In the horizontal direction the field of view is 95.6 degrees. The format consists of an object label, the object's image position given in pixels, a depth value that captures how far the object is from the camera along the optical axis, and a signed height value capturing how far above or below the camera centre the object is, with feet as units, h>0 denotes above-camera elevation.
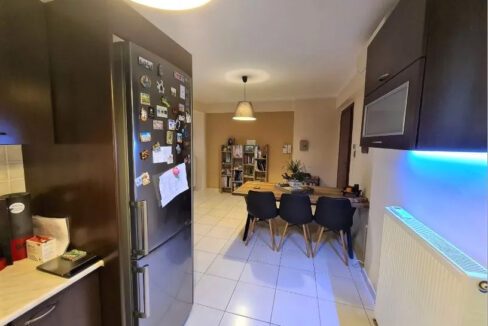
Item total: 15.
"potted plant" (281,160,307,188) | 10.82 -1.80
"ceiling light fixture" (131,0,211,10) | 2.65 +1.67
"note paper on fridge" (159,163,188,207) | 4.35 -0.91
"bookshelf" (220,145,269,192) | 18.49 -1.95
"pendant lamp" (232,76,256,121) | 12.08 +1.71
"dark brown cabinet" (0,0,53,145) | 3.21 +0.95
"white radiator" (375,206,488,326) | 2.67 -2.02
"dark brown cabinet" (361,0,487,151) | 2.64 +0.98
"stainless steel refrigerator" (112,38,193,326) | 3.54 -0.58
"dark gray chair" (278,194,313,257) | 8.83 -2.71
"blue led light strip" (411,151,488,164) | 3.01 -0.16
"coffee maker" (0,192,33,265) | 3.55 -1.47
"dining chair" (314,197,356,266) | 8.20 -2.68
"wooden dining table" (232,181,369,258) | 8.29 -2.23
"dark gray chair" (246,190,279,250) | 9.27 -2.66
